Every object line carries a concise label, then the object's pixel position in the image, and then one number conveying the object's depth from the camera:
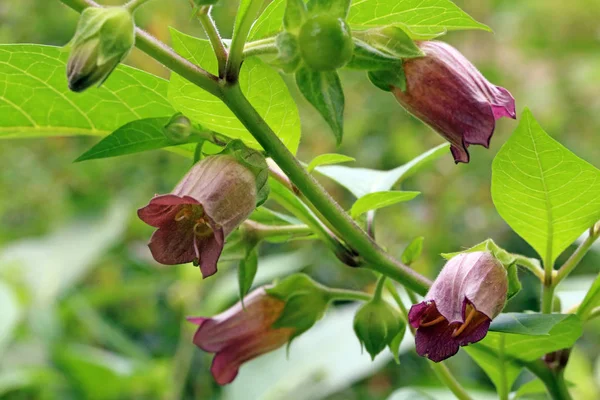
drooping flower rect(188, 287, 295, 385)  0.52
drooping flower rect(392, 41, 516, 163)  0.46
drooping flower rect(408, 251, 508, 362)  0.45
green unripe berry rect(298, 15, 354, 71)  0.43
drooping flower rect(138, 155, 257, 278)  0.45
